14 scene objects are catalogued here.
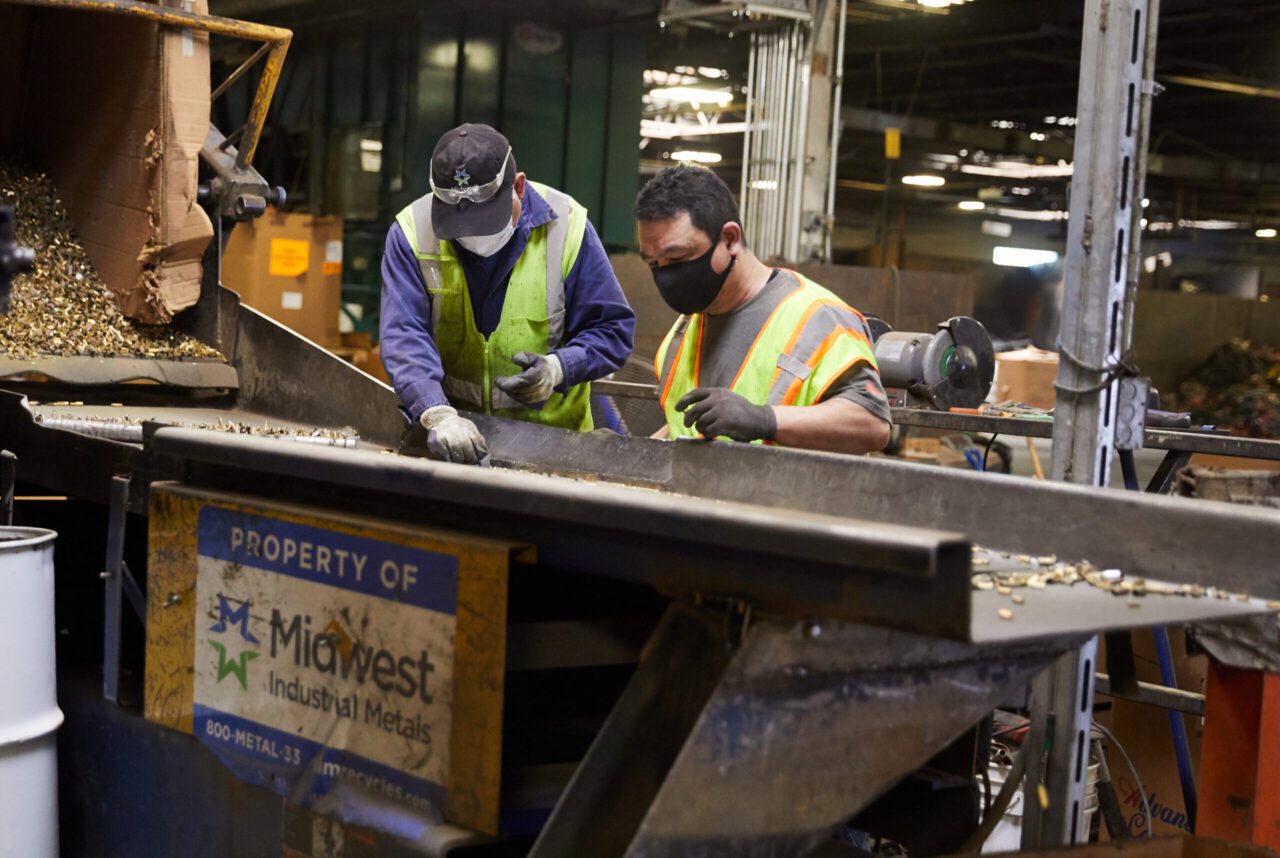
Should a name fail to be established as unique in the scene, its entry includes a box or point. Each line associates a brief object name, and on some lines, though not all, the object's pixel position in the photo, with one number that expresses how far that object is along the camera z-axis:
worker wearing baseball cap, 3.34
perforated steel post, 2.62
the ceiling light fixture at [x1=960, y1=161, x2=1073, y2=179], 17.77
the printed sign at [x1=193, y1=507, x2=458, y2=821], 1.97
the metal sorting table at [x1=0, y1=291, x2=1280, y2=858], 1.55
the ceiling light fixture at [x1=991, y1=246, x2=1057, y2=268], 23.20
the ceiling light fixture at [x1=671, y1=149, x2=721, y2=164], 17.64
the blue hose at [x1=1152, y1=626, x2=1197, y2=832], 3.13
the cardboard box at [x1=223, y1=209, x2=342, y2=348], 9.10
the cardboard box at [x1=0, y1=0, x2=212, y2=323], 4.10
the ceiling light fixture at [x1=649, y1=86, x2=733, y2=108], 12.48
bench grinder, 3.80
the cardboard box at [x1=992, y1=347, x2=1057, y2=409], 8.23
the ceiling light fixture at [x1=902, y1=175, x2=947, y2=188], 18.92
